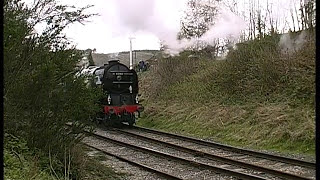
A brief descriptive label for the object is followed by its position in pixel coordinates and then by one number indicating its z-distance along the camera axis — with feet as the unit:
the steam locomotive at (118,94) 57.67
